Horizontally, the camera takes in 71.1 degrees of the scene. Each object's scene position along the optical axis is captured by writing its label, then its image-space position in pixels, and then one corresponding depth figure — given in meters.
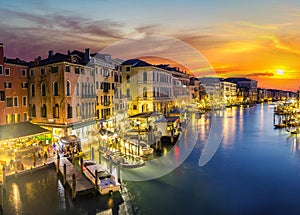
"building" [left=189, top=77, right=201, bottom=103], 67.58
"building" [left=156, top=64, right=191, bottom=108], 49.91
